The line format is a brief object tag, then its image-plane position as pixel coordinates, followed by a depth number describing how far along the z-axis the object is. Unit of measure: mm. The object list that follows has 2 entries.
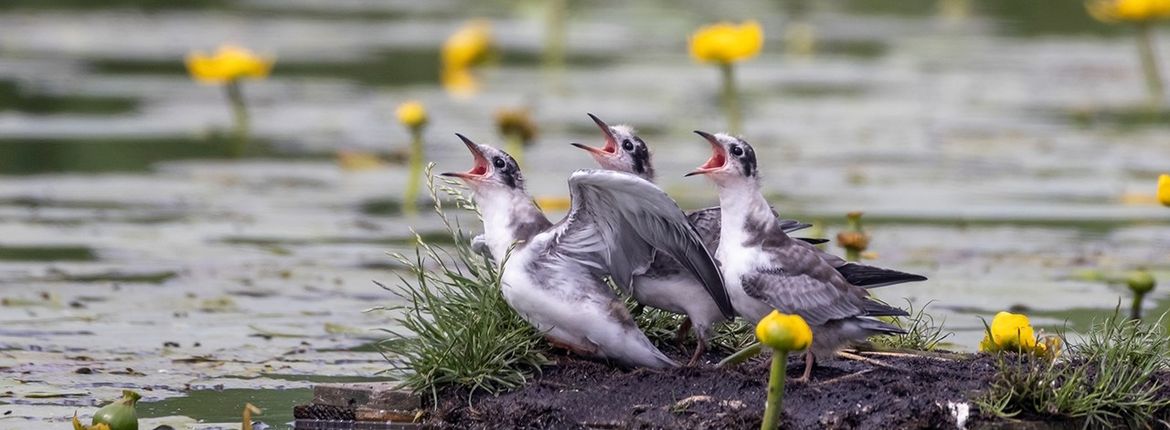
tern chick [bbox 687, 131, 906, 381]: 12383
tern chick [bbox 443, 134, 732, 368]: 12555
